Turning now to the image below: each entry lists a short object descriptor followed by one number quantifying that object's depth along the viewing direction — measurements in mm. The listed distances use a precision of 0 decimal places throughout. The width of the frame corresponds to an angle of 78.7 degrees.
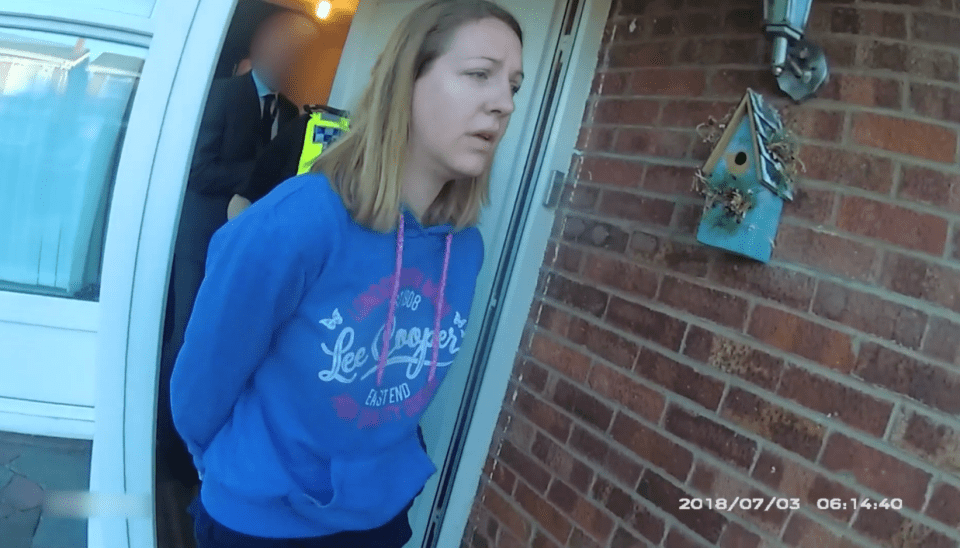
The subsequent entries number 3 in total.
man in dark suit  1570
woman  984
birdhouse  1055
